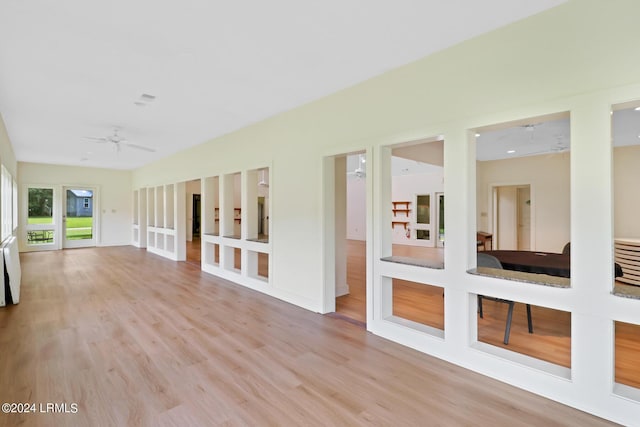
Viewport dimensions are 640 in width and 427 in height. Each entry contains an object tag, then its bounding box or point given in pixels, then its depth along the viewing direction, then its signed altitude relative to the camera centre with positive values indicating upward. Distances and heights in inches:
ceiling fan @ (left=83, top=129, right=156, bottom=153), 230.8 +55.0
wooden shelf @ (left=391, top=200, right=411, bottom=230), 494.6 +5.2
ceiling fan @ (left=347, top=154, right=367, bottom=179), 393.8 +62.4
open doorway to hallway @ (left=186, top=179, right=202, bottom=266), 506.9 -3.0
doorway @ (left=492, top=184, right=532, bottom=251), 367.4 -7.3
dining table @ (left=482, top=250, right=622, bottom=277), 134.3 -23.0
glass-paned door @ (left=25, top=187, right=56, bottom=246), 393.7 -4.0
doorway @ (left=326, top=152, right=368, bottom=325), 162.2 -35.8
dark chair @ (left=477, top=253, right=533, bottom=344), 131.4 -21.1
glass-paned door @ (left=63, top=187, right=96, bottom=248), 420.5 -4.7
